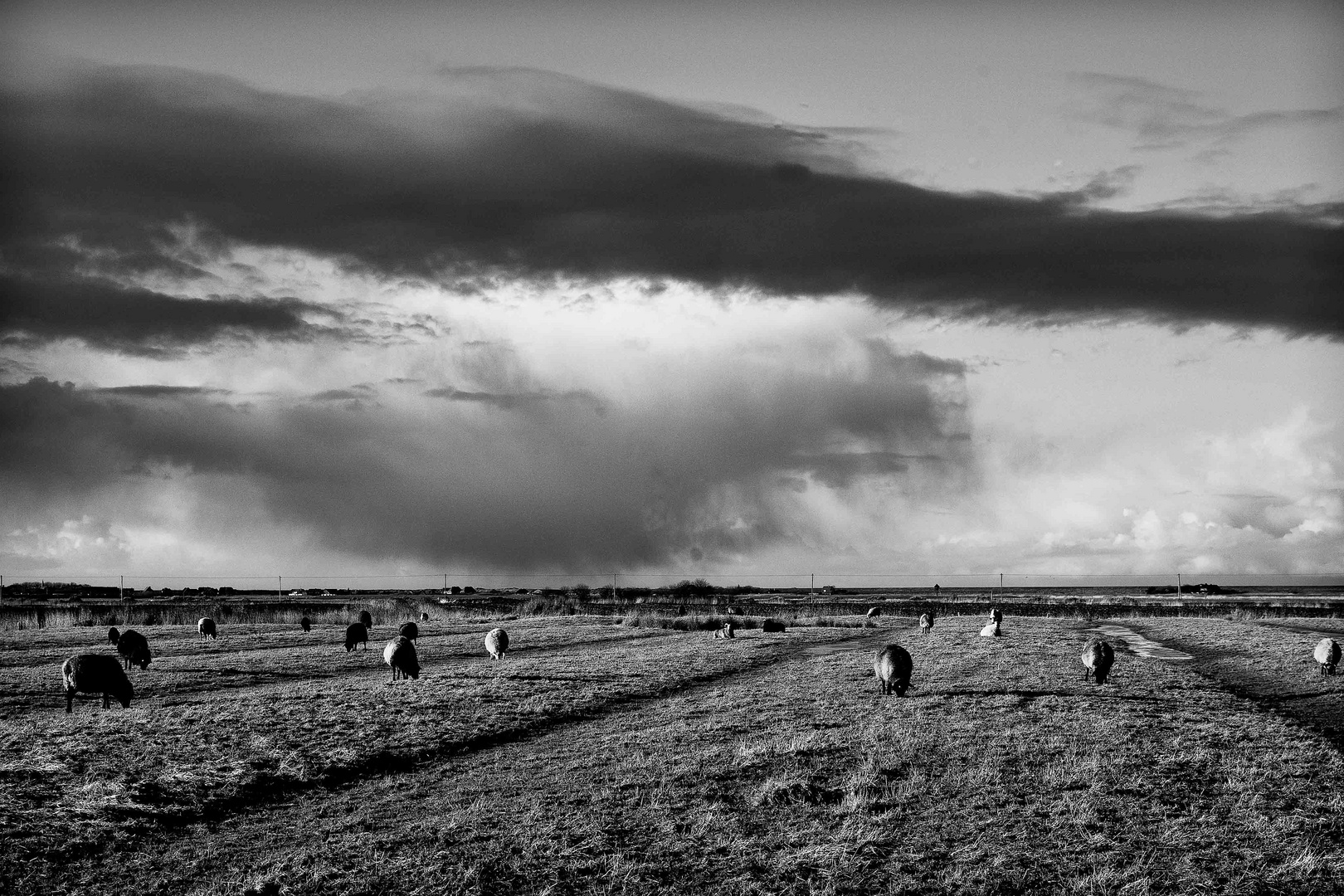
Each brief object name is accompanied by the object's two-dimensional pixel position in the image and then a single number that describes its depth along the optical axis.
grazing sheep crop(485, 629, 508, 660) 35.72
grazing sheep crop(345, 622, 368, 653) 41.16
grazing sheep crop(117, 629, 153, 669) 33.47
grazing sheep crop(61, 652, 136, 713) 23.22
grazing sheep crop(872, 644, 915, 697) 24.09
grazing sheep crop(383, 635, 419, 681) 29.00
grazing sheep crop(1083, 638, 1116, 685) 26.75
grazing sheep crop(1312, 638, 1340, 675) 30.62
